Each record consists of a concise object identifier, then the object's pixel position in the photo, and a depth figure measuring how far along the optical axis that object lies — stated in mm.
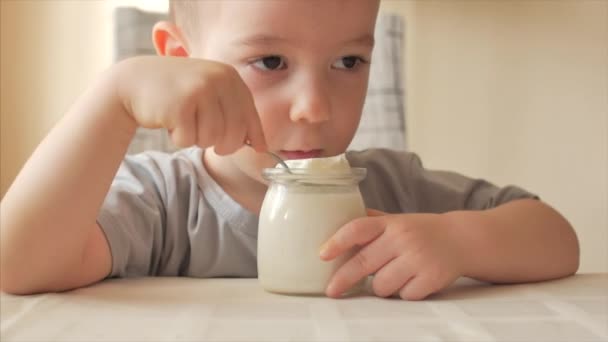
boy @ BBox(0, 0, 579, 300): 591
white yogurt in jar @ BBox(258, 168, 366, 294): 574
